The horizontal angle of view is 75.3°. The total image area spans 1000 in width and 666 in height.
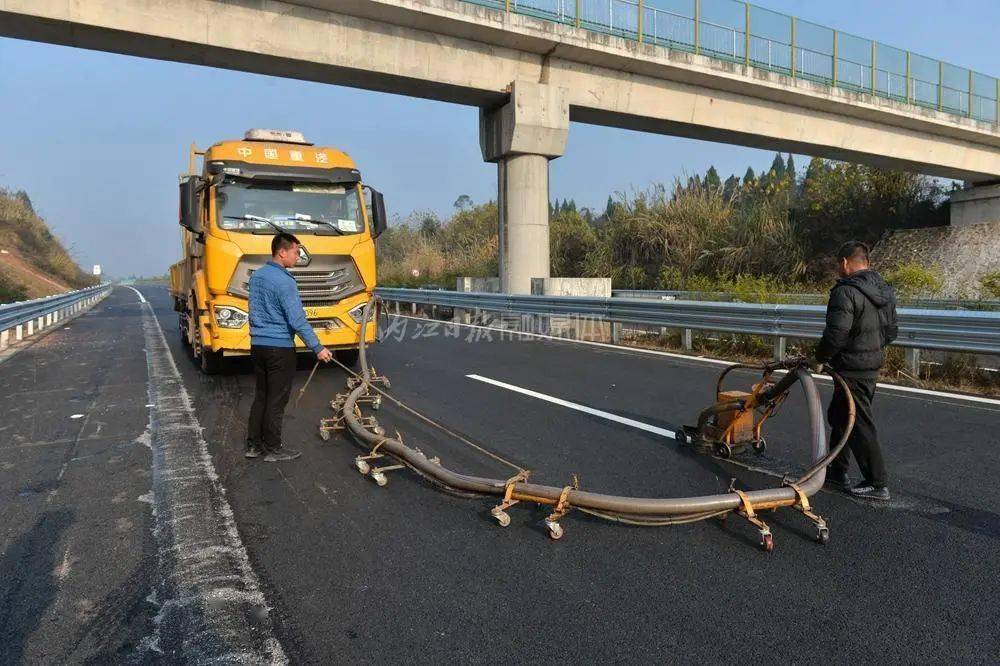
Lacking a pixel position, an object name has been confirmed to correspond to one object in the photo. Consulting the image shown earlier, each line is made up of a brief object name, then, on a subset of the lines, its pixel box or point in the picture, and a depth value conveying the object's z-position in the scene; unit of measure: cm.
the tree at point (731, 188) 2653
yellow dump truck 833
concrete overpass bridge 1287
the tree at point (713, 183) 2646
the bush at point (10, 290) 2369
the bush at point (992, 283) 1441
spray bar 353
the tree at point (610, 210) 2816
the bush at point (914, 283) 1606
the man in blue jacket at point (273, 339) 530
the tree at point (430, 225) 4325
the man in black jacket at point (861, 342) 411
